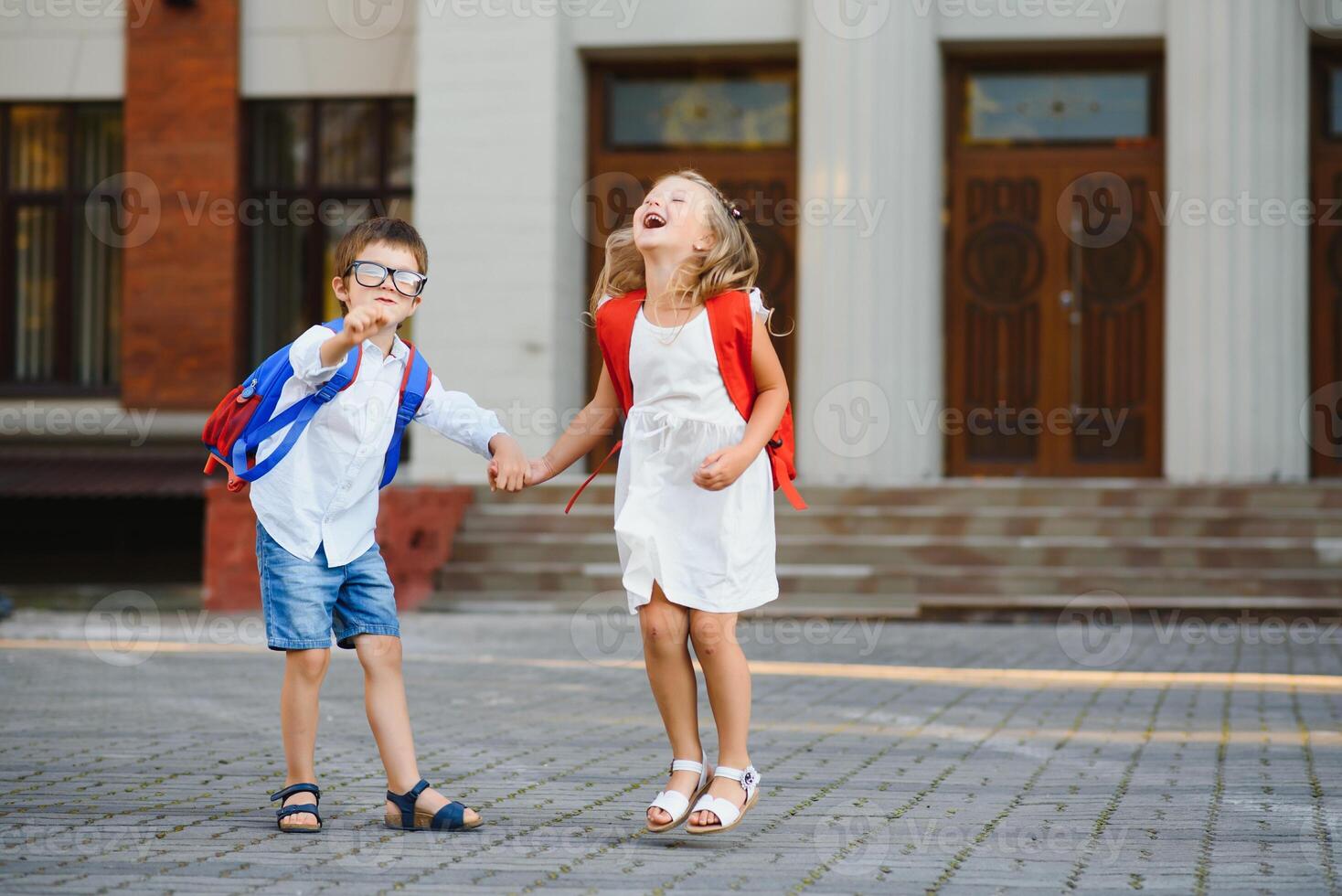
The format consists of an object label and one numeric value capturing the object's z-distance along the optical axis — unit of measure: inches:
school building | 568.4
